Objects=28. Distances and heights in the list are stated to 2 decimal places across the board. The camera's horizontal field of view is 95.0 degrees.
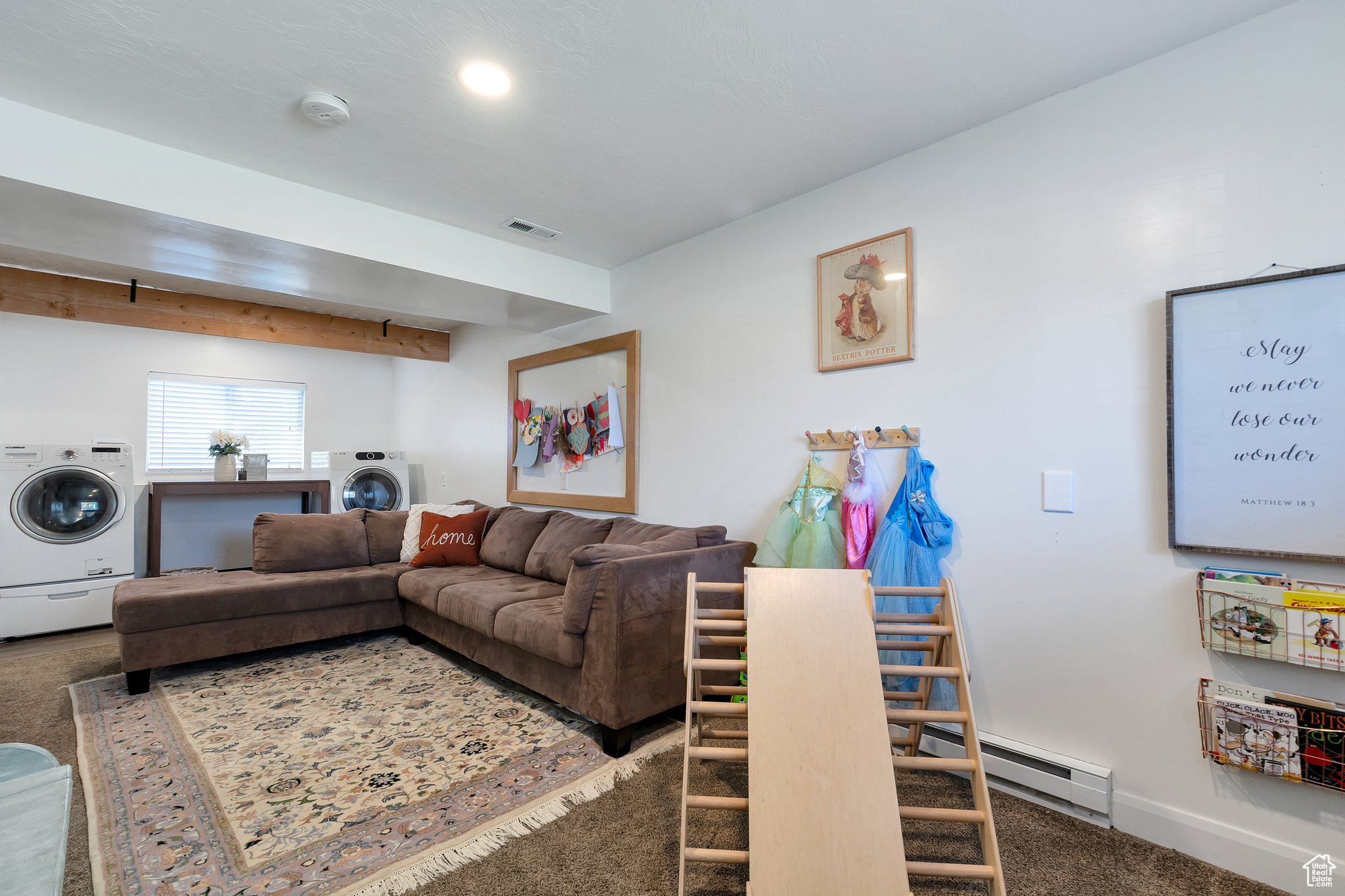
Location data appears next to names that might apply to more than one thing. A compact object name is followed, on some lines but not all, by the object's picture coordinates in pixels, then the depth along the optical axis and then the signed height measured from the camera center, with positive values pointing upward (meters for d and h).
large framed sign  1.66 +0.12
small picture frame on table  5.26 -0.10
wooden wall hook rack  2.53 +0.08
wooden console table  4.72 -0.28
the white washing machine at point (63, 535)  3.97 -0.53
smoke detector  2.14 +1.24
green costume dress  2.68 -0.32
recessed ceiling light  2.01 +1.26
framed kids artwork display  3.88 +0.21
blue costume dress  2.35 -0.35
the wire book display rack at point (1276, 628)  1.60 -0.46
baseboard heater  1.97 -1.08
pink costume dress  2.55 -0.23
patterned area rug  1.77 -1.17
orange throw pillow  4.17 -0.58
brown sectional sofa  2.52 -0.75
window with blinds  5.18 +0.34
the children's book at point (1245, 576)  1.71 -0.34
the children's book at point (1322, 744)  1.59 -0.75
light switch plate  2.11 -0.12
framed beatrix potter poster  2.57 +0.67
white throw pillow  4.37 -0.48
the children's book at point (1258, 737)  1.66 -0.78
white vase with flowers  5.11 +0.00
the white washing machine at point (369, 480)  5.42 -0.22
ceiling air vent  3.27 +1.24
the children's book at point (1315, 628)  1.59 -0.45
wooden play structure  1.49 -0.77
